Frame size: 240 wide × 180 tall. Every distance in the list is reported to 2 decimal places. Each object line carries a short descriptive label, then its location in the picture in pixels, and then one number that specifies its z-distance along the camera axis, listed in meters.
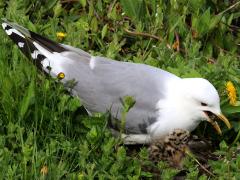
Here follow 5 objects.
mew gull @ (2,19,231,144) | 5.92
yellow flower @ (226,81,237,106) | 6.21
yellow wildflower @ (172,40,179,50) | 7.50
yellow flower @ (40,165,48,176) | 5.22
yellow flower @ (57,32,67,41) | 7.37
